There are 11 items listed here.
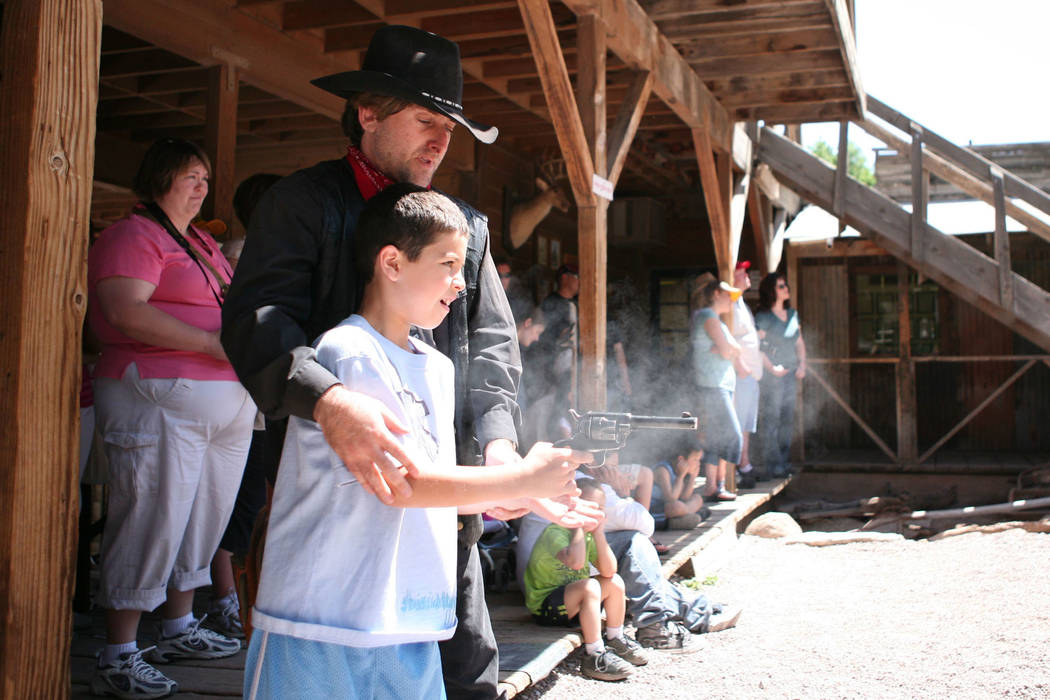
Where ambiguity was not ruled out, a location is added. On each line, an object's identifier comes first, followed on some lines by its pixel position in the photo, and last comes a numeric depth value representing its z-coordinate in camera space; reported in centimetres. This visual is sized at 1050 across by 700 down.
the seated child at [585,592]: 407
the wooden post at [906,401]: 1068
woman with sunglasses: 883
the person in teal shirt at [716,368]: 708
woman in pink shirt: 286
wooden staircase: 877
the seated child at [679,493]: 649
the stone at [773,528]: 820
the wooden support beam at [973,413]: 1051
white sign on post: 485
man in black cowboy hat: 160
